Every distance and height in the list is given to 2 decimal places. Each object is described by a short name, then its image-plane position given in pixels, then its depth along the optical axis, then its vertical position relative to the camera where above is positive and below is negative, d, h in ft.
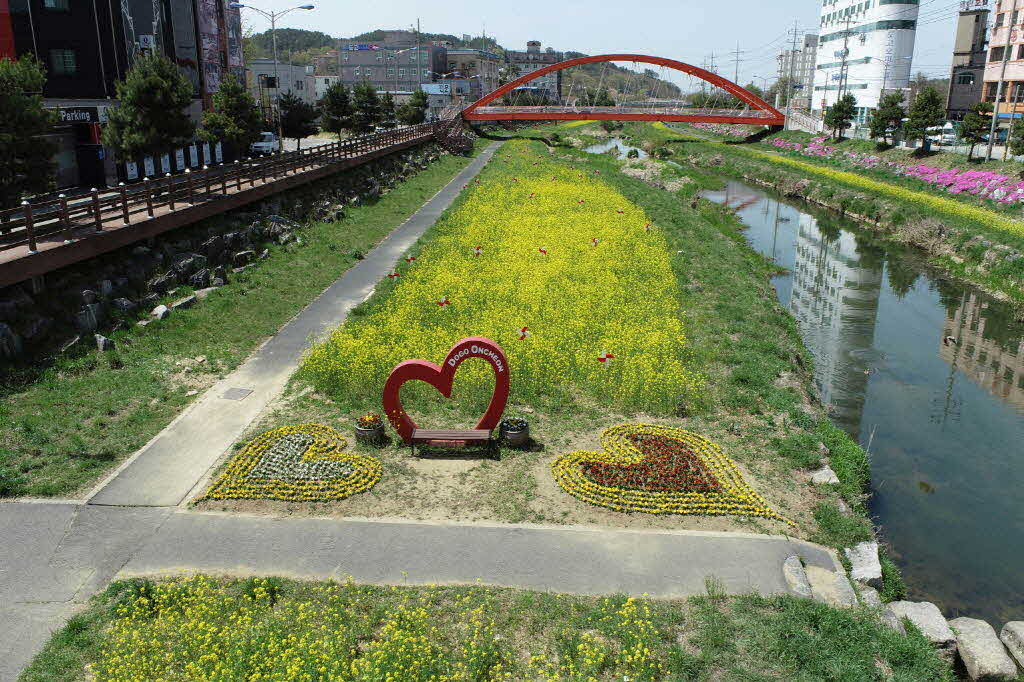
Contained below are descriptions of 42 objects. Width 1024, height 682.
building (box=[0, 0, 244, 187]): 118.83 +14.00
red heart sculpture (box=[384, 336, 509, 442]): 43.65 -14.02
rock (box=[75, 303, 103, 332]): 59.11 -14.31
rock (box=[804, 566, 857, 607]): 31.50 -19.18
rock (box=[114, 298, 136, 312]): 63.26 -14.11
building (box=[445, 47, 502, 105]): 528.63 +50.16
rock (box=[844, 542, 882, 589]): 33.88 -19.41
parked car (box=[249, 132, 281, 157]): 176.48 -1.90
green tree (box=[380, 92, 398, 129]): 298.52 +10.97
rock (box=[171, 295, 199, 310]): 67.00 -14.87
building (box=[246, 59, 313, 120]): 321.32 +26.33
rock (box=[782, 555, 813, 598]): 31.53 -18.80
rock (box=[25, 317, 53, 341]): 55.98 -14.35
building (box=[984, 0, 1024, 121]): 196.54 +22.90
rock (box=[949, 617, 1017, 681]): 29.53 -20.46
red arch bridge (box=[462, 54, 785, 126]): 281.33 +11.16
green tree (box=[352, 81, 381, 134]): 229.04 +10.71
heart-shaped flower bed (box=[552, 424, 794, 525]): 38.63 -18.52
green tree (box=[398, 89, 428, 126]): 290.97 +11.22
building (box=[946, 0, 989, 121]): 264.52 +29.38
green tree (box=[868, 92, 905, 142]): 179.93 +5.68
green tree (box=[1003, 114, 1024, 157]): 123.34 +0.32
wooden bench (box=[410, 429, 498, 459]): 43.68 -17.36
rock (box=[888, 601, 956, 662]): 30.25 -19.94
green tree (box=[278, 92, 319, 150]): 229.45 +7.17
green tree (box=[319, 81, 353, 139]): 199.62 +8.01
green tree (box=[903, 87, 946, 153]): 159.02 +5.59
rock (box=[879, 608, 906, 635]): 30.19 -19.40
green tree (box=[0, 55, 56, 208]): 72.54 +0.43
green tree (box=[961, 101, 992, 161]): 141.90 +3.03
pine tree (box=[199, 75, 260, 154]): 138.00 +4.19
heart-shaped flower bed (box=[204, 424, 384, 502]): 39.47 -18.37
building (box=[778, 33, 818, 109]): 550.36 +57.95
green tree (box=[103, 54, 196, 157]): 98.32 +3.82
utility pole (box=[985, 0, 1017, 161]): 135.85 +1.22
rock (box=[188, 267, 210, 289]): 73.51 -13.88
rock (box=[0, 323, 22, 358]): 53.26 -14.62
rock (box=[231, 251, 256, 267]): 82.94 -13.30
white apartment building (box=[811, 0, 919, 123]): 311.88 +40.02
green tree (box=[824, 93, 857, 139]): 217.36 +7.86
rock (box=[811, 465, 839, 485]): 41.50 -18.74
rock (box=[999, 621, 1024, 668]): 30.76 -20.73
